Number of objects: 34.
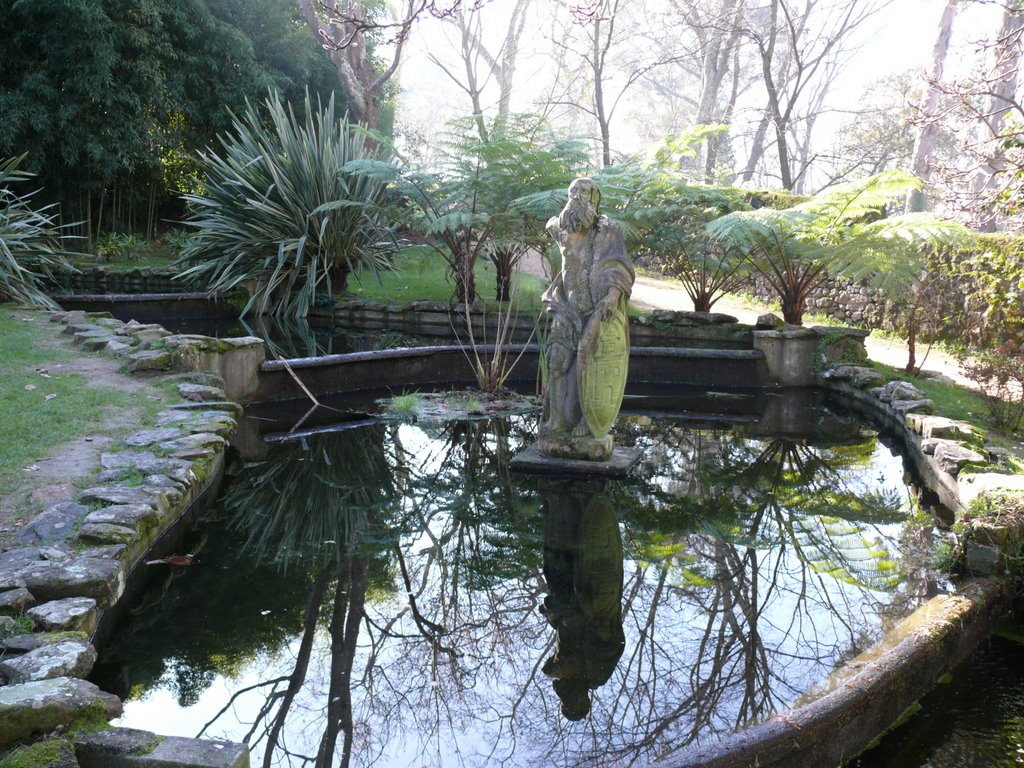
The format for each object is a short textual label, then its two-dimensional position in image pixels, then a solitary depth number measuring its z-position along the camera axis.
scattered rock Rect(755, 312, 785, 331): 10.23
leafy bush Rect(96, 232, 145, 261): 16.05
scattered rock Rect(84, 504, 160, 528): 4.12
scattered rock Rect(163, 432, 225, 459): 5.33
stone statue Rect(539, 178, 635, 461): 5.86
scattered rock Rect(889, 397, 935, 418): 7.26
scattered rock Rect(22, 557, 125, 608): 3.45
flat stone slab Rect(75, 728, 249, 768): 2.49
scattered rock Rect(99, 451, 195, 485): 4.89
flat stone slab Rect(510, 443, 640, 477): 6.09
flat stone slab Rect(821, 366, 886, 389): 8.74
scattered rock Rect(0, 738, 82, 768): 2.40
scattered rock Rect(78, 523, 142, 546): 3.94
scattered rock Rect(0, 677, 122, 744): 2.53
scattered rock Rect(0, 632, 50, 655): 2.96
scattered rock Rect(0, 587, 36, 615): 3.20
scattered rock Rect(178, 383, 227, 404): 6.80
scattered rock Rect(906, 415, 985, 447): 6.15
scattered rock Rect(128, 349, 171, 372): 7.55
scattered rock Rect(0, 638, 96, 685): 2.81
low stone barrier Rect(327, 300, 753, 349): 10.60
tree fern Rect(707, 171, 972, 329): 8.94
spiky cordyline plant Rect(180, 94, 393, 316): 12.15
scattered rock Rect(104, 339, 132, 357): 8.10
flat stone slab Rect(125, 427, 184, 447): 5.43
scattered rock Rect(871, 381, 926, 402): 7.85
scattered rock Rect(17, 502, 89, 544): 3.94
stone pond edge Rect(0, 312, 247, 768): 2.54
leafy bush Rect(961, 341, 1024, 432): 7.17
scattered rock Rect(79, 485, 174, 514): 4.40
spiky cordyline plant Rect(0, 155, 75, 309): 11.22
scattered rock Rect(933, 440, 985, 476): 5.51
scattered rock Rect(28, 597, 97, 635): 3.21
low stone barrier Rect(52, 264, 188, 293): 14.54
